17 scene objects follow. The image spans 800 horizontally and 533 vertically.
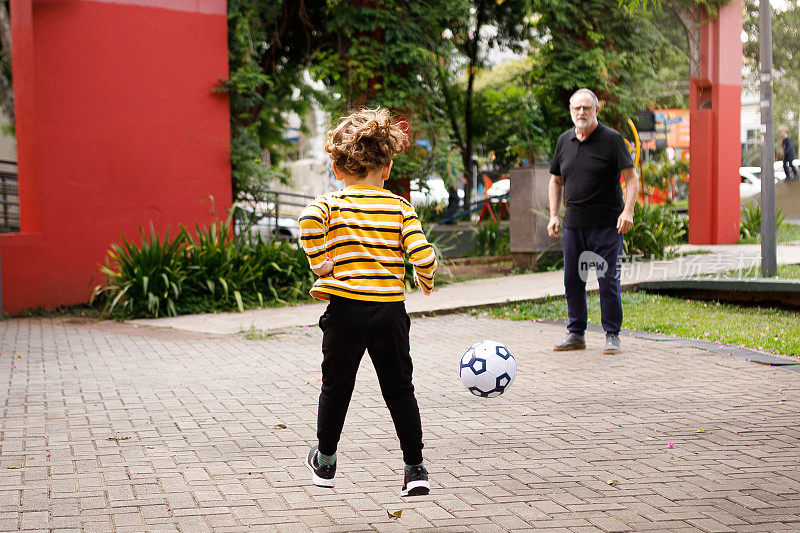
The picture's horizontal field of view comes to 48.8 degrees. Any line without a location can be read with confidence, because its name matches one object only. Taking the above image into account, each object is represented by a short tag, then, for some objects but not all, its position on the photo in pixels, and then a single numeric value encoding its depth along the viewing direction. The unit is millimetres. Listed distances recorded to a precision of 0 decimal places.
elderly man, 7121
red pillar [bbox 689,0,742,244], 15547
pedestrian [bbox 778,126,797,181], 20938
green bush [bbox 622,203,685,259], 13336
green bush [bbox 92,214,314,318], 10109
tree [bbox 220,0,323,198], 11812
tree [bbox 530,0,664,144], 14938
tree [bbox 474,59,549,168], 16141
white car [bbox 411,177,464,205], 13742
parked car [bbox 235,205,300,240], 12000
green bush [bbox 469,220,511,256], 15109
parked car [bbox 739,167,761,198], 30575
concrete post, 13070
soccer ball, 4766
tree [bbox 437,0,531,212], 18688
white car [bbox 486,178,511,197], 22972
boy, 3666
